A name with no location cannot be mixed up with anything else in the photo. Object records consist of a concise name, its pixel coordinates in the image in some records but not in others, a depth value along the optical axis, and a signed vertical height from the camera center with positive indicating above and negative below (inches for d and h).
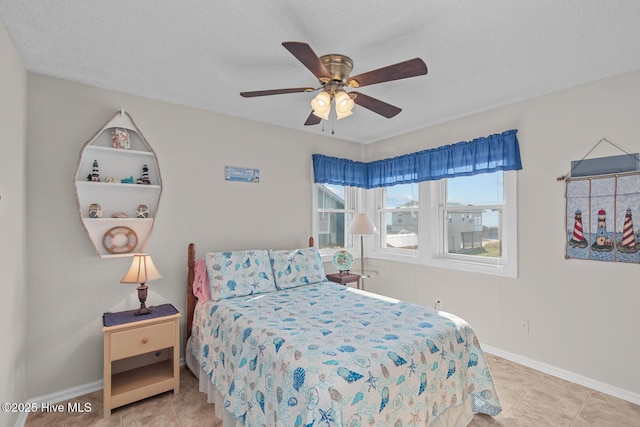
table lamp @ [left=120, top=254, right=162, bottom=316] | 94.3 -19.0
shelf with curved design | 100.1 +8.3
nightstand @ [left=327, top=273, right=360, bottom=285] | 145.3 -31.3
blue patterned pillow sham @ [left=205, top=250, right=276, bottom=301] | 107.7 -22.4
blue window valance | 118.6 +21.6
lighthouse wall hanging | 92.4 -1.9
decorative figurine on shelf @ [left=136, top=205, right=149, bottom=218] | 107.7 +0.0
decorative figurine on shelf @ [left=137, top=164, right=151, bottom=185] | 108.6 +12.2
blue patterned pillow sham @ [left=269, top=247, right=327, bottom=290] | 123.1 -22.9
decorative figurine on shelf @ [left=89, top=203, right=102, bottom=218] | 99.3 +0.3
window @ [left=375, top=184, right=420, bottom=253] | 160.7 -3.1
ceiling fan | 64.4 +30.2
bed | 58.8 -31.9
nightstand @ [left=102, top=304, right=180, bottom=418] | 88.0 -40.8
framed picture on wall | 128.8 +15.9
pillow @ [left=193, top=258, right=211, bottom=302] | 109.0 -24.9
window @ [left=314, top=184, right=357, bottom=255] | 163.6 -1.3
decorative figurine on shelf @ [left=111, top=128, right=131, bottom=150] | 104.0 +24.5
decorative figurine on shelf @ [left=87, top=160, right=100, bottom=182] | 99.9 +11.9
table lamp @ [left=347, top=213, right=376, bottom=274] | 148.1 -6.9
